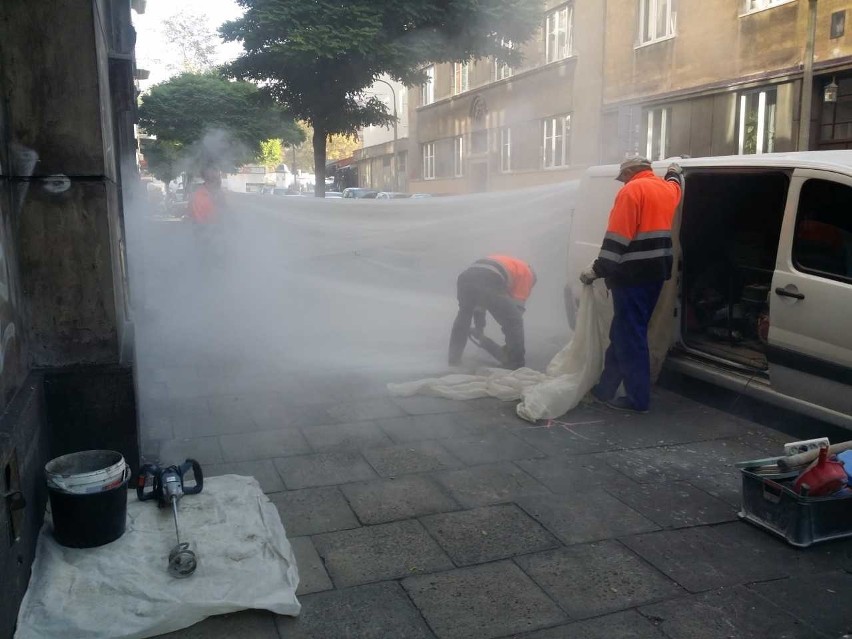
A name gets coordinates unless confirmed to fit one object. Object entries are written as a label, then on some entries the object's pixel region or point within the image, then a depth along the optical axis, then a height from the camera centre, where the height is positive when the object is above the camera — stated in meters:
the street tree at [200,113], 24.88 +2.52
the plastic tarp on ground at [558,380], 5.46 -1.41
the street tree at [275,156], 60.48 +2.71
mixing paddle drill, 3.59 -1.36
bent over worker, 6.34 -0.83
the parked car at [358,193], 24.25 -0.10
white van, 4.49 -0.58
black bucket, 3.16 -1.31
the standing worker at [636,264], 5.36 -0.52
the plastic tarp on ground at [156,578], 2.79 -1.49
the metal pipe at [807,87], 11.97 +1.56
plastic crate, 3.47 -1.47
